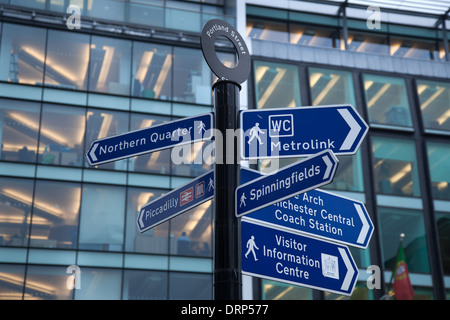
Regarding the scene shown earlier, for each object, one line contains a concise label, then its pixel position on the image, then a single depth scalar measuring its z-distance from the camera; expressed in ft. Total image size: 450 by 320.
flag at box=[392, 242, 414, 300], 71.20
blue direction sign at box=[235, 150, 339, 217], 12.57
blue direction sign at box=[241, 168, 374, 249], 15.25
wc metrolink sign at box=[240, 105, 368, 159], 14.51
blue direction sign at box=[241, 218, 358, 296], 14.62
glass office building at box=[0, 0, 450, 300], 68.95
